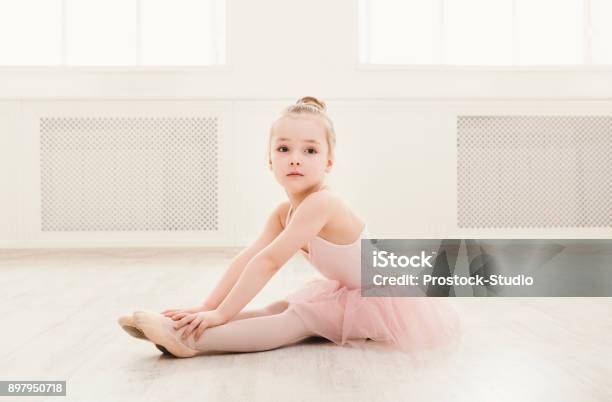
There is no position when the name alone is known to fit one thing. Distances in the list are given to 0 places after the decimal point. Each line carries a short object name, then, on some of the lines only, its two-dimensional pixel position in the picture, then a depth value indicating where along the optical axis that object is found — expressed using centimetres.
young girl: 117
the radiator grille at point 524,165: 320
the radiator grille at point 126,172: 314
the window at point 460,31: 329
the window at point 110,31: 322
